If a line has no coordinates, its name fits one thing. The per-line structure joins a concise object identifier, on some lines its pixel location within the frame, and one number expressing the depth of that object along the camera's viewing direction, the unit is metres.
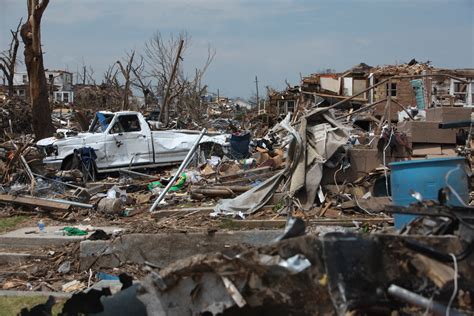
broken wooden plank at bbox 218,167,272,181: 12.88
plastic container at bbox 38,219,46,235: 9.30
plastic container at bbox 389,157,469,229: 6.41
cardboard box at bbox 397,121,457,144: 10.58
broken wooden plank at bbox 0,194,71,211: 10.91
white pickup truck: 15.69
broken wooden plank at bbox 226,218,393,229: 8.40
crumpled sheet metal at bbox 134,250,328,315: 3.32
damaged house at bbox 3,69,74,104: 50.23
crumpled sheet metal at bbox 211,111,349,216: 9.57
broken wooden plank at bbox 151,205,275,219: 9.82
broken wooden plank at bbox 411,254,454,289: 3.16
